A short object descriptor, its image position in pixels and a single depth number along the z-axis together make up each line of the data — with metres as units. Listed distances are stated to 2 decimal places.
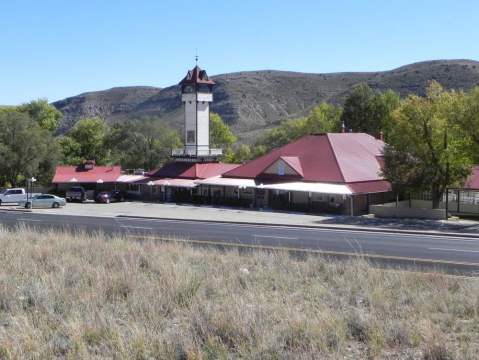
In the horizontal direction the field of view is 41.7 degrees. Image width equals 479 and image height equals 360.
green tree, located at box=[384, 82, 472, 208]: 39.28
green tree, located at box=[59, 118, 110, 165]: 88.94
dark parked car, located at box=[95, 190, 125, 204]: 57.72
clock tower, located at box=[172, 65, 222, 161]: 61.28
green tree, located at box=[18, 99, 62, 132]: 102.62
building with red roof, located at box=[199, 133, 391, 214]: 44.75
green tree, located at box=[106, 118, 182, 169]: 83.56
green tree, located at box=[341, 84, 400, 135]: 76.62
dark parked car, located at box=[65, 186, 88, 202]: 59.34
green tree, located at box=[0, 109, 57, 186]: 64.44
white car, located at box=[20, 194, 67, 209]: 52.41
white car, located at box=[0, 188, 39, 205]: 54.94
